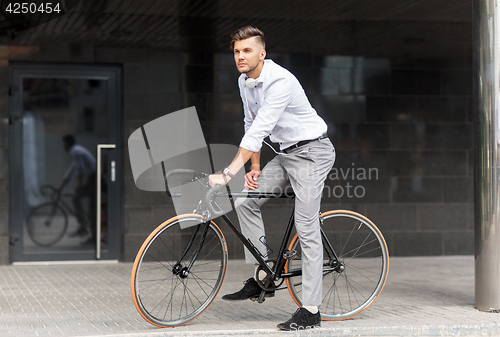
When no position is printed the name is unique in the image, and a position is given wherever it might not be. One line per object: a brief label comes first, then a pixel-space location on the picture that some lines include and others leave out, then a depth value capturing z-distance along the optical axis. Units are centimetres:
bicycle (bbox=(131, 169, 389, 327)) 811
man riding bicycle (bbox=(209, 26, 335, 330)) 816
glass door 1498
